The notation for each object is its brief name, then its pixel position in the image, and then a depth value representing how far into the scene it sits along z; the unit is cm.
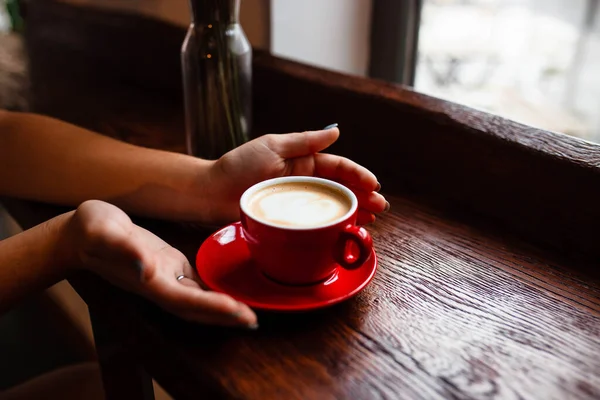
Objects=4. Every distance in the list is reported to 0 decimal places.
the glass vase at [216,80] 77
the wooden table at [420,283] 45
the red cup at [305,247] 49
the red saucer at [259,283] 50
